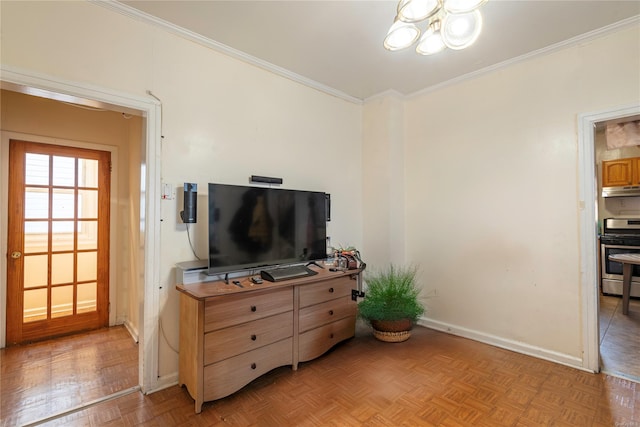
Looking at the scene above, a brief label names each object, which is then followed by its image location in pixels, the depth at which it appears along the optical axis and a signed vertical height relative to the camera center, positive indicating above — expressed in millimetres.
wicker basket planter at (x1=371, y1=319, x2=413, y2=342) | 3121 -1175
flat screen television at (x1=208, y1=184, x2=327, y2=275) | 2352 -82
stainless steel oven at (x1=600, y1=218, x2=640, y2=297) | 4641 -498
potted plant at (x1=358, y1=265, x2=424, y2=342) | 3105 -959
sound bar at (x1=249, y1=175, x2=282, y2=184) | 2893 +379
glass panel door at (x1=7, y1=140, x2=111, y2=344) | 3080 -241
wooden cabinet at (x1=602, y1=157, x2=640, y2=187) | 4713 +723
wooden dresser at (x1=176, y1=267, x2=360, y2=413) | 2027 -854
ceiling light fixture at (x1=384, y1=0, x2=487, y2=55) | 1619 +1152
